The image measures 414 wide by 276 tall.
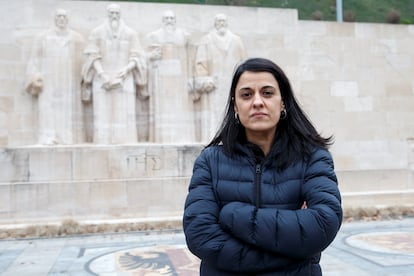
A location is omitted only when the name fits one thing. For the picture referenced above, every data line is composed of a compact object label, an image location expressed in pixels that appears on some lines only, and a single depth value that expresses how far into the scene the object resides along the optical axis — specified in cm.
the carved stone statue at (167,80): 1070
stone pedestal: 882
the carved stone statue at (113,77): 1016
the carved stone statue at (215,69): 1099
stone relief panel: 1019
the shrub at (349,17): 3883
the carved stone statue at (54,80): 1016
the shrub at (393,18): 3944
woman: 163
